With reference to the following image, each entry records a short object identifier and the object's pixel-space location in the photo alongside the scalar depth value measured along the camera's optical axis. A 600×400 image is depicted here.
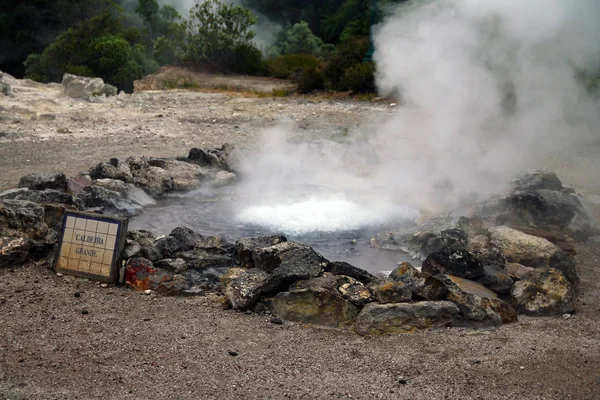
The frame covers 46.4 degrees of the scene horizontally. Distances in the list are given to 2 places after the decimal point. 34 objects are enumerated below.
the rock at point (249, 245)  5.27
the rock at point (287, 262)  4.68
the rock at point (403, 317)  4.26
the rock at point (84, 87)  15.71
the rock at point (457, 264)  4.98
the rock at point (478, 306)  4.38
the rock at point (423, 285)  4.54
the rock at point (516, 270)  5.12
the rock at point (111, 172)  7.84
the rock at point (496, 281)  4.89
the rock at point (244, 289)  4.55
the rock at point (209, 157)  8.85
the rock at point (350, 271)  4.89
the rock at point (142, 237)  5.50
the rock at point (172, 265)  5.09
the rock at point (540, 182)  7.17
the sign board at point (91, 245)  4.98
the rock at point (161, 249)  5.18
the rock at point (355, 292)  4.53
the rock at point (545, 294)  4.56
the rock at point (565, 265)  5.03
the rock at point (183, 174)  8.05
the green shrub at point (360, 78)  16.53
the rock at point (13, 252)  5.18
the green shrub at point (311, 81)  17.97
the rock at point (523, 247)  5.48
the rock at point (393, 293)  4.49
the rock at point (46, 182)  7.21
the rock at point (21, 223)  5.54
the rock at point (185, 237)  5.49
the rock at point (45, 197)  6.56
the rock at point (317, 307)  4.40
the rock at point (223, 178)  8.32
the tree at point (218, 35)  23.09
